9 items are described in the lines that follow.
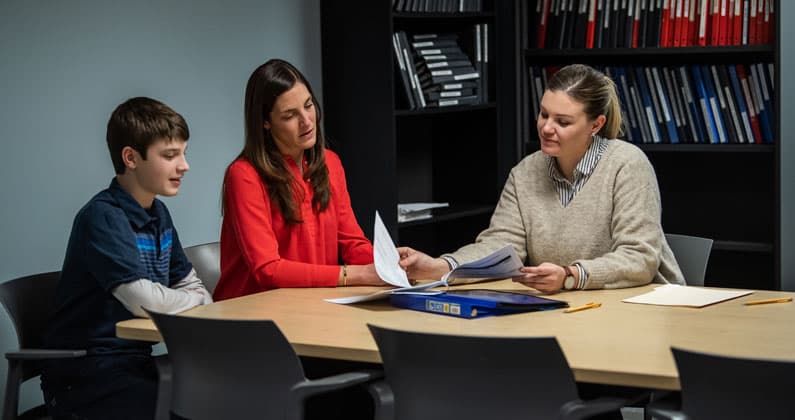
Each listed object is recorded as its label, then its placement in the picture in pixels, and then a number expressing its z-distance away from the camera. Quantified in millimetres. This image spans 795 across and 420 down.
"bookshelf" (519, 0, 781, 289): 4445
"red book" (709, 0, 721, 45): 4184
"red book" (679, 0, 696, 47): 4230
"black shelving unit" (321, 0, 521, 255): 3982
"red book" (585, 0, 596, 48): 4426
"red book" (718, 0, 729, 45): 4164
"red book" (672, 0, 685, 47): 4250
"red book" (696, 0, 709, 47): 4203
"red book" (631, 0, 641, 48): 4343
